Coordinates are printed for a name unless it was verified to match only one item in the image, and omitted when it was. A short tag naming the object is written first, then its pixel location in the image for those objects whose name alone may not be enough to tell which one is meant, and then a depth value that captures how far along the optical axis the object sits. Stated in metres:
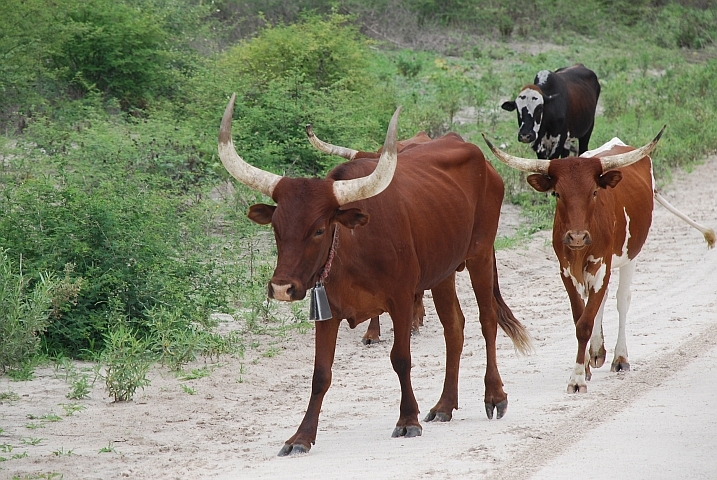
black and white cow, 30.75
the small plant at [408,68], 47.94
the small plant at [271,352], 17.19
